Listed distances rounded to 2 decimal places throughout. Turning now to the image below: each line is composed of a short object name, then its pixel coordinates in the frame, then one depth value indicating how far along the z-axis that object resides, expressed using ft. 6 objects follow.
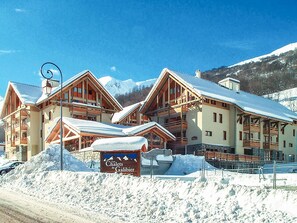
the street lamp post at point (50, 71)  76.57
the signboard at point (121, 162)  59.16
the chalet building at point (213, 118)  147.74
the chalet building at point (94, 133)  121.90
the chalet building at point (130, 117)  198.80
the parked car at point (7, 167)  95.32
